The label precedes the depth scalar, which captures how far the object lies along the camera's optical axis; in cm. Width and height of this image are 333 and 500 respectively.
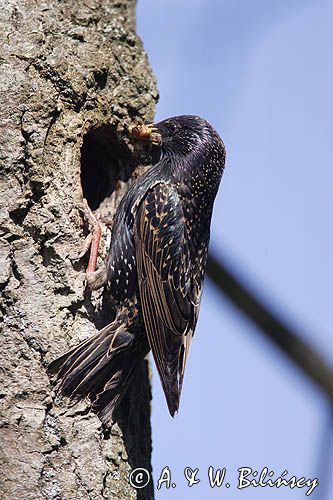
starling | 695
